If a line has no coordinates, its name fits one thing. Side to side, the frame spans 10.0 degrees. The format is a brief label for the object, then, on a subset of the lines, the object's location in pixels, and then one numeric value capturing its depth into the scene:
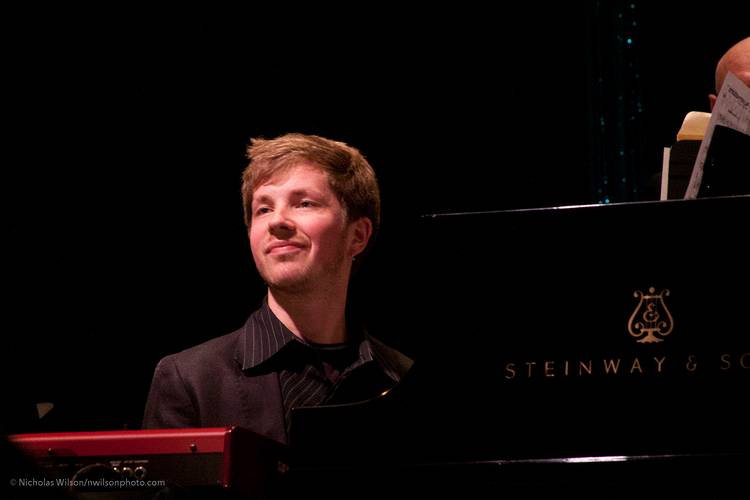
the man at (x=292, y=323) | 7.78
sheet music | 7.02
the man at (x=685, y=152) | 7.41
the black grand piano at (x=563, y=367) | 6.67
